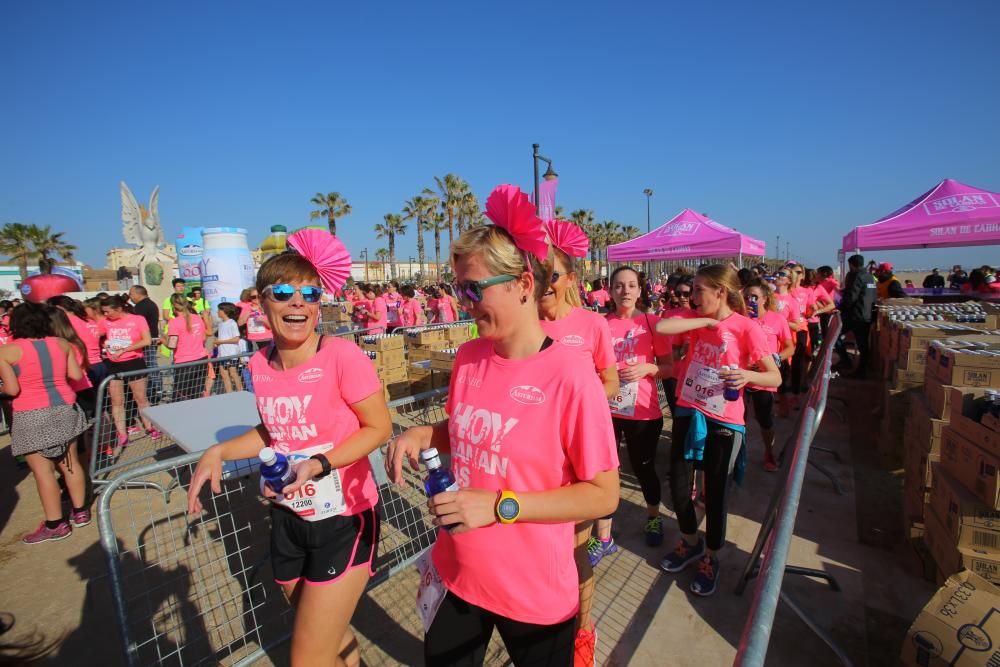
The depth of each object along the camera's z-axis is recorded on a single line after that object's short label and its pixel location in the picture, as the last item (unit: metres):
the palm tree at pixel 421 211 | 48.44
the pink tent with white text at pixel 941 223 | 7.67
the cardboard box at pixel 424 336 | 7.98
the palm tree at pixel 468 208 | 45.78
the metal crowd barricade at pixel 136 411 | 5.60
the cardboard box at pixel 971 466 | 2.72
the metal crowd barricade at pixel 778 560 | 0.99
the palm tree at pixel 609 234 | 68.19
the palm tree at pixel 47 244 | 45.59
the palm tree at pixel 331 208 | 44.19
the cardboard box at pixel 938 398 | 3.58
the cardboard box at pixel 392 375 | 7.39
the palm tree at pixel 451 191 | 44.34
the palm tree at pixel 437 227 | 48.09
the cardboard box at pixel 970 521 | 2.71
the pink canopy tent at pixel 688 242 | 10.23
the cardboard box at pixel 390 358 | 7.44
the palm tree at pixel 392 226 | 58.56
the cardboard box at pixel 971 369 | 3.46
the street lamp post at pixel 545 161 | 12.14
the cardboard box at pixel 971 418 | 2.79
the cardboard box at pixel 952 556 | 2.69
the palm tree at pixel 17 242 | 44.12
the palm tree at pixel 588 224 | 60.07
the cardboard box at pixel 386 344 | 7.52
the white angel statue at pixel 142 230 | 23.81
